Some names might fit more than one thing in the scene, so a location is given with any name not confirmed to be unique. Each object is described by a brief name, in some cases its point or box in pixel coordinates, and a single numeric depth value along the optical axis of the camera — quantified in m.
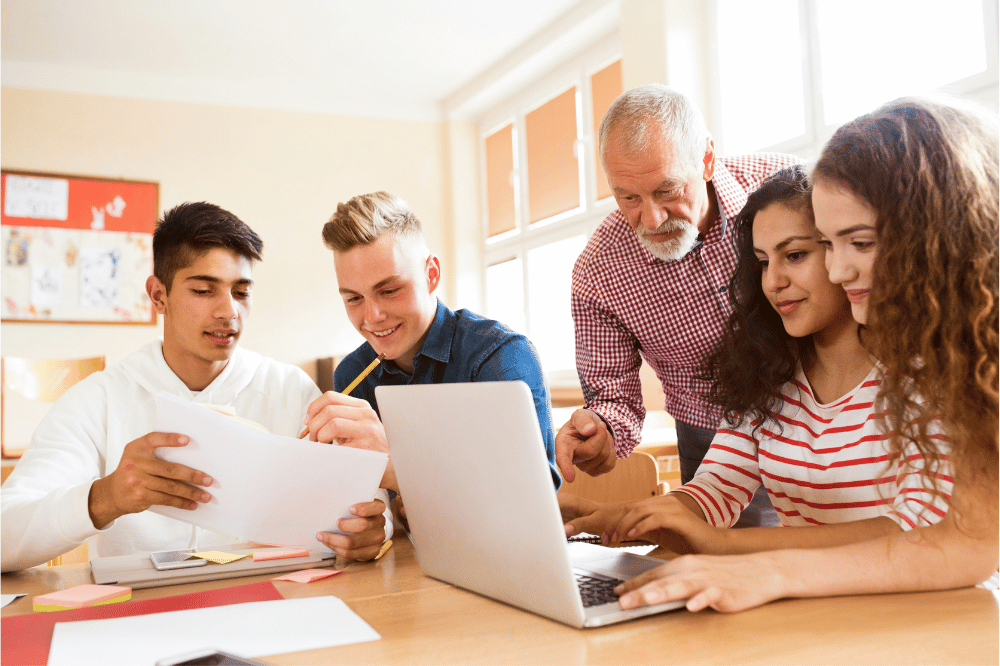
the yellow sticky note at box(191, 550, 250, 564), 1.16
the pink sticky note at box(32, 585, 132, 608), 0.96
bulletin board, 4.66
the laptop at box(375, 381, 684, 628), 0.77
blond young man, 1.61
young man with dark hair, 1.57
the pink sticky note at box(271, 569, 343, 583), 1.07
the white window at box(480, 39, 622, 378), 4.72
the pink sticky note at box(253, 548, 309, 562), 1.18
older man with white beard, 1.67
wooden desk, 0.72
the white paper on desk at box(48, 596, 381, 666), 0.76
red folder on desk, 0.78
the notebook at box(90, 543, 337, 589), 1.06
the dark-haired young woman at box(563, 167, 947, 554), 1.17
